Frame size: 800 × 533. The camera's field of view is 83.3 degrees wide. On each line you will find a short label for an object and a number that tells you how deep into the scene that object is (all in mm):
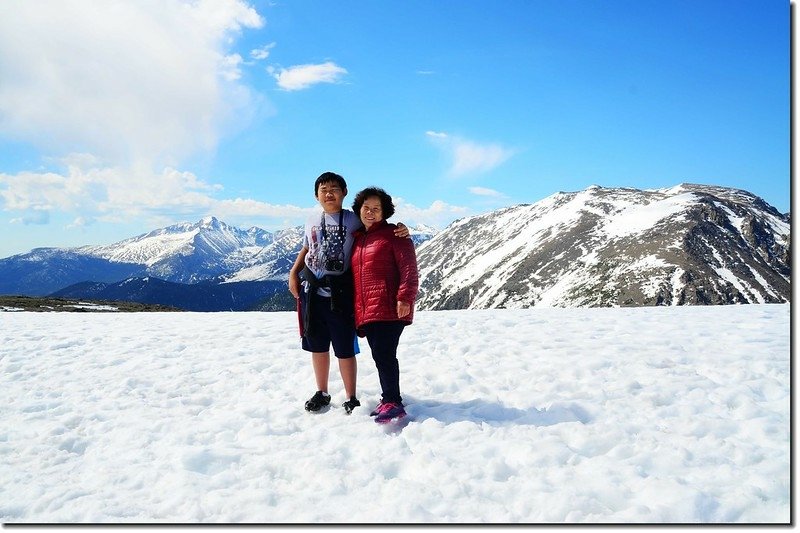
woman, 6082
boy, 6535
